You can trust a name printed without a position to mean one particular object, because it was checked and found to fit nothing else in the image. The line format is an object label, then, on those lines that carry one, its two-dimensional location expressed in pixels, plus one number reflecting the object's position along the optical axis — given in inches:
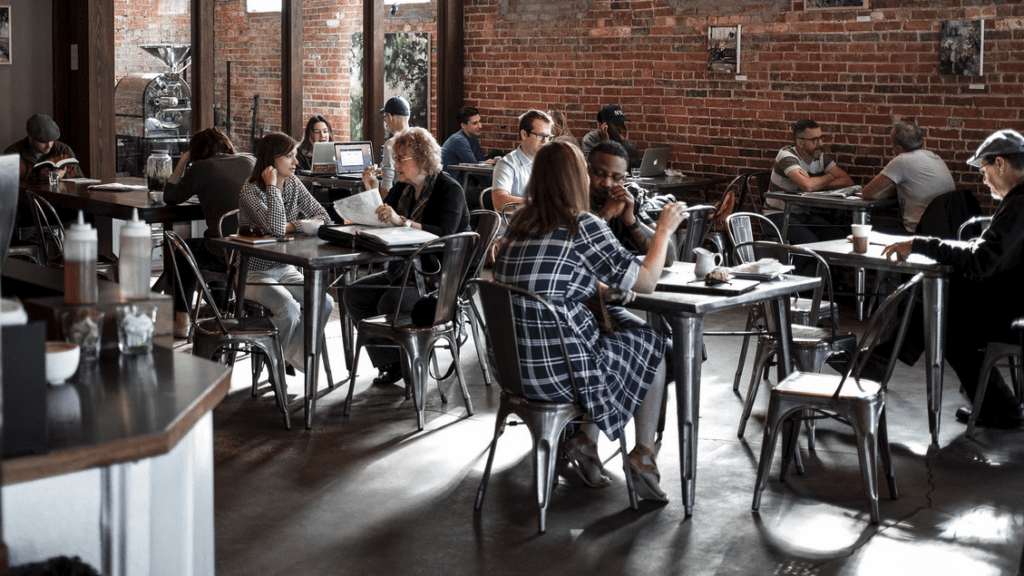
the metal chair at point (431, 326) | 183.2
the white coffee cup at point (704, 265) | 159.3
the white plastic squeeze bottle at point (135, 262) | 100.7
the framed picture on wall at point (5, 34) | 314.7
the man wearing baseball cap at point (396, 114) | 324.8
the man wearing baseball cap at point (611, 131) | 343.6
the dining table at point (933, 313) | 179.0
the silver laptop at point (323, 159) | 340.5
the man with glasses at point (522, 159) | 244.8
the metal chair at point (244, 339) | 181.3
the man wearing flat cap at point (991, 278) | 173.0
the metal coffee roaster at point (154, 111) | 331.6
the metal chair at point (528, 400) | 138.9
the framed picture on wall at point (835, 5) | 310.0
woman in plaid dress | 138.7
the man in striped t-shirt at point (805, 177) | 298.5
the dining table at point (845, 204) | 280.5
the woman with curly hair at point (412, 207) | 202.2
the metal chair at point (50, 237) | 236.8
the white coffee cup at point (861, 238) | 190.7
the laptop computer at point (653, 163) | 335.4
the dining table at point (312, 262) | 178.7
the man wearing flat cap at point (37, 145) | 273.1
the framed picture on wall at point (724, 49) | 337.4
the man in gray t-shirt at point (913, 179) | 274.7
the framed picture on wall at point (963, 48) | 287.9
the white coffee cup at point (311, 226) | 200.7
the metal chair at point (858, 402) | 143.6
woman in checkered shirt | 196.2
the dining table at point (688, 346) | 143.3
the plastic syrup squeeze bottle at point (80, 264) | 95.1
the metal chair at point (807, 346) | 170.6
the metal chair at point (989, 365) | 175.3
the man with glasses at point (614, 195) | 164.6
